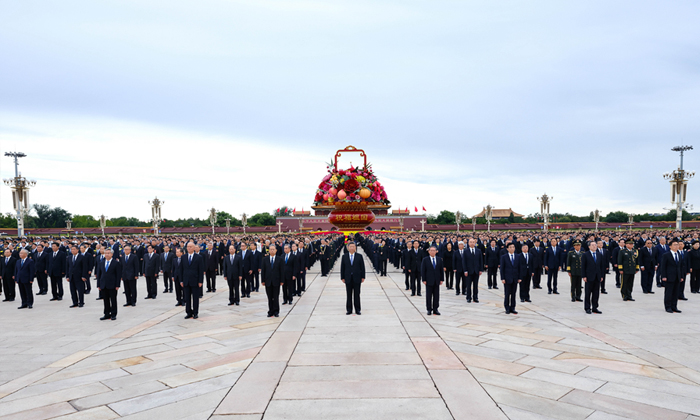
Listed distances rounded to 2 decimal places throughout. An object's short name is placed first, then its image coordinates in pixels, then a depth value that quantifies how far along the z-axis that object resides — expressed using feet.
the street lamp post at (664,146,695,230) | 142.72
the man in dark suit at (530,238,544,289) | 48.38
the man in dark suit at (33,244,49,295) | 46.91
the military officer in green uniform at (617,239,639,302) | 42.24
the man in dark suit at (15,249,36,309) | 40.70
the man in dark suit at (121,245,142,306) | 39.96
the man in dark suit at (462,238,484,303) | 41.69
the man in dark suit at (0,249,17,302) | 45.16
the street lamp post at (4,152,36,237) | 134.82
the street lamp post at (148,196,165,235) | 167.22
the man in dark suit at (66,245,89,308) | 40.68
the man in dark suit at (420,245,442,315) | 34.55
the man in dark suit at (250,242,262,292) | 45.70
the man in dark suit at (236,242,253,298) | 40.91
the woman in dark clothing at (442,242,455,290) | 51.55
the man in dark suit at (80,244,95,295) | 41.57
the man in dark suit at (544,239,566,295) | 47.97
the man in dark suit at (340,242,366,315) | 34.60
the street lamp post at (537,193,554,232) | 174.70
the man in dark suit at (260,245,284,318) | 34.91
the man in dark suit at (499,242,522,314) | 35.27
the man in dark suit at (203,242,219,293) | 49.49
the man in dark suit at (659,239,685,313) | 35.37
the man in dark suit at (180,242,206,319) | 34.86
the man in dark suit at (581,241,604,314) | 35.04
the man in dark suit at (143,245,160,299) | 46.24
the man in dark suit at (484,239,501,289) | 52.37
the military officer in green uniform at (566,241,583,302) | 40.16
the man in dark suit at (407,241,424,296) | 46.12
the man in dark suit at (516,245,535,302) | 37.24
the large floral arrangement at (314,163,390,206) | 153.17
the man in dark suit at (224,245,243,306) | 40.16
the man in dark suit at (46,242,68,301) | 44.51
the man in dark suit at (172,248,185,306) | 37.90
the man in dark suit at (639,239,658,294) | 47.16
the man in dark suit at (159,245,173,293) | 48.88
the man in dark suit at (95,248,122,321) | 34.58
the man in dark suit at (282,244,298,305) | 39.17
